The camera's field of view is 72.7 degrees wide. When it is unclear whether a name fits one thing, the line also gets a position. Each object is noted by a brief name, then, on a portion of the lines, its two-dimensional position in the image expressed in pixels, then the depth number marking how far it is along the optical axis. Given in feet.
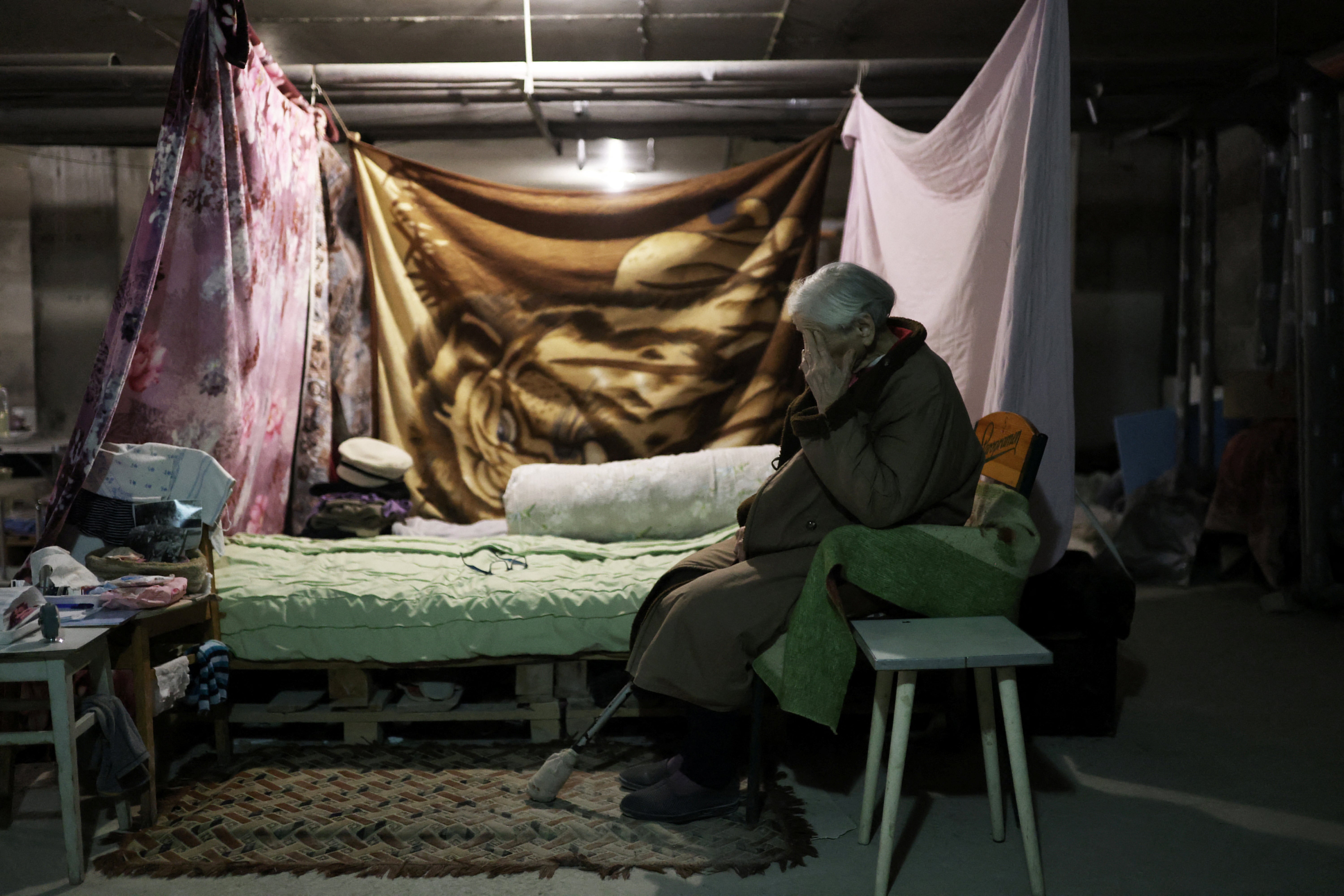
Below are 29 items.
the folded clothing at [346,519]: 11.32
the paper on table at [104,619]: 6.90
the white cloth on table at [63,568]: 7.57
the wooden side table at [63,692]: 6.38
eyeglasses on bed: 9.75
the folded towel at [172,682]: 7.50
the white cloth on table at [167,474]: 8.73
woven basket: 7.94
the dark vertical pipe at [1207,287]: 18.06
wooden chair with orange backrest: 7.65
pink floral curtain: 8.32
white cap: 11.95
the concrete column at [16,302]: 19.76
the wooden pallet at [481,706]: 8.68
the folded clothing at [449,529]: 11.84
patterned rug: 6.81
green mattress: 8.62
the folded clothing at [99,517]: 8.61
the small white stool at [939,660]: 5.88
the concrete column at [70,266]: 19.49
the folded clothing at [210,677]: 7.93
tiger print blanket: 12.86
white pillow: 11.40
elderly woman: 6.84
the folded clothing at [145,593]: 7.22
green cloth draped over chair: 6.72
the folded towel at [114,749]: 6.89
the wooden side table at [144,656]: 7.19
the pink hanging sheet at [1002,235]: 8.00
